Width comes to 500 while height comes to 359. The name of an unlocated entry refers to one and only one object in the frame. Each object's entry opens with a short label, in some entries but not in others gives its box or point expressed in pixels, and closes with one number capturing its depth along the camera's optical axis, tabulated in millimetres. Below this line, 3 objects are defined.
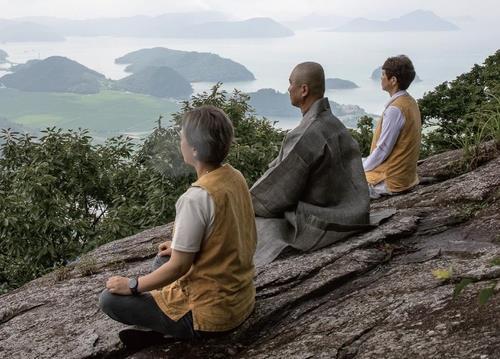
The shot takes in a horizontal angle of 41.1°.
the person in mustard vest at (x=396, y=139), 6641
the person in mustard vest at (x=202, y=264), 3484
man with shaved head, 5156
